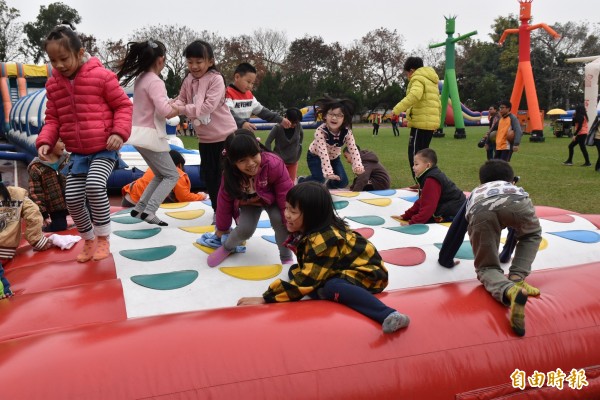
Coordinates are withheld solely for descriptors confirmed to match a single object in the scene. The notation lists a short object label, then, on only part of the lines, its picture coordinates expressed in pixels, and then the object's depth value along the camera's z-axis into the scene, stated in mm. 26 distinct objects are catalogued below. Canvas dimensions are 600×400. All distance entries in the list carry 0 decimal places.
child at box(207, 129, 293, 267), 2932
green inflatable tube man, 18859
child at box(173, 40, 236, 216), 3639
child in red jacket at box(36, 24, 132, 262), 2959
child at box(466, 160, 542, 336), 2487
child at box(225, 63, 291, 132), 4441
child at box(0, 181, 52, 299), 3291
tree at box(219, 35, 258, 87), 38438
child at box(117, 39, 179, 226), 3541
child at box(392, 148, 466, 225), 3971
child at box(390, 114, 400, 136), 20312
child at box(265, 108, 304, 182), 5602
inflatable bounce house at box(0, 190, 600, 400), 1762
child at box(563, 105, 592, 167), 9992
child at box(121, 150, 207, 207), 4978
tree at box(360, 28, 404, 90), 44719
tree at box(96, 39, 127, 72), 33375
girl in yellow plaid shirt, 2289
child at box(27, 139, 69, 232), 3889
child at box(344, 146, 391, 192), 5629
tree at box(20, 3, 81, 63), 36250
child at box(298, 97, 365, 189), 5004
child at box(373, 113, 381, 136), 22481
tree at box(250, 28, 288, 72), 42344
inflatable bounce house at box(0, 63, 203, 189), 7637
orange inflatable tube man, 17031
